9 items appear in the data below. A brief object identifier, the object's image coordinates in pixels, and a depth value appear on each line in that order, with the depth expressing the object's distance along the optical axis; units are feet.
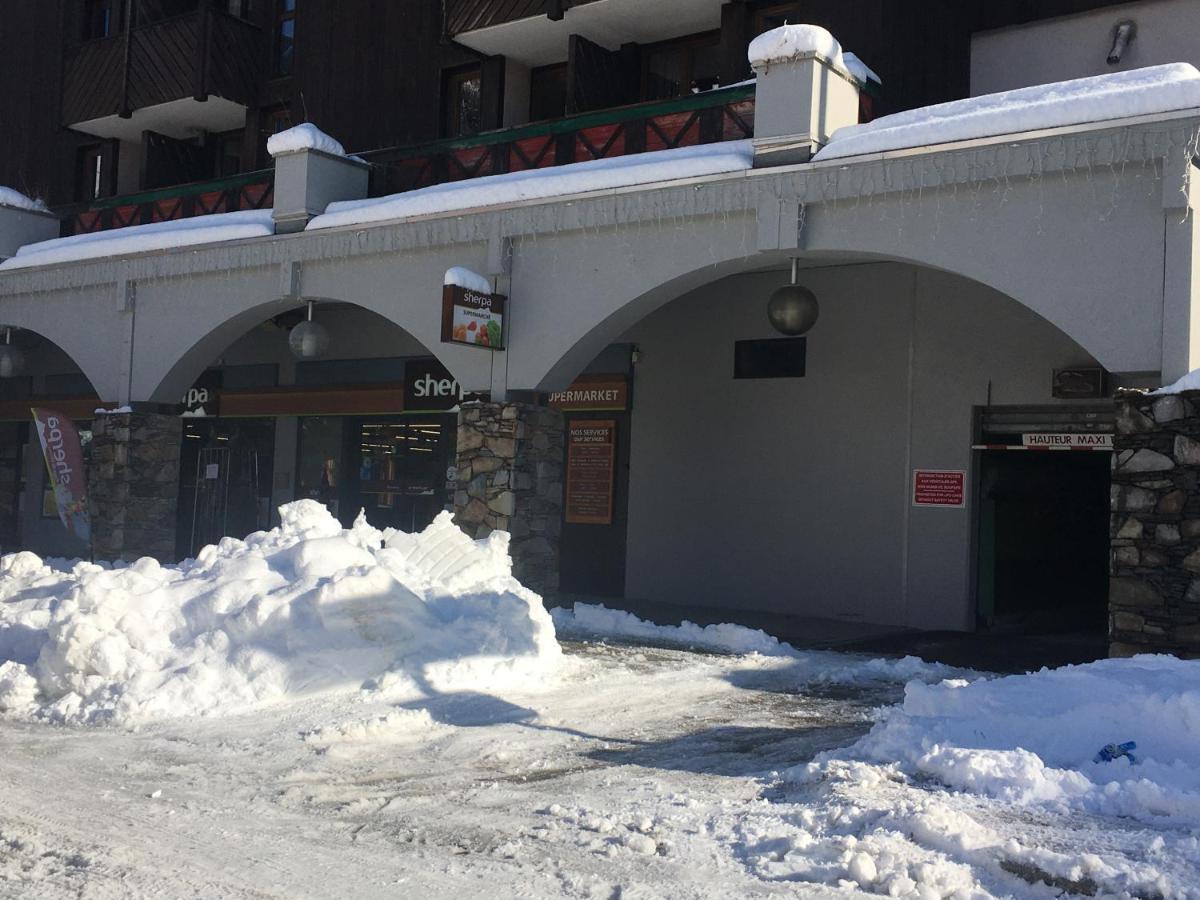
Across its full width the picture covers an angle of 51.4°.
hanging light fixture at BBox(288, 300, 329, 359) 50.31
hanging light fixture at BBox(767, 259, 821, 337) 38.55
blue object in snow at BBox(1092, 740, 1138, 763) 20.20
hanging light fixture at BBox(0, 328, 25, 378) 62.08
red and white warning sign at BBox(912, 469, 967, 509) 43.34
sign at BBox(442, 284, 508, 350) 40.88
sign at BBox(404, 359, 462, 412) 57.77
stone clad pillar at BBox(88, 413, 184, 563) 54.49
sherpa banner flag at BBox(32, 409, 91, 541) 56.85
